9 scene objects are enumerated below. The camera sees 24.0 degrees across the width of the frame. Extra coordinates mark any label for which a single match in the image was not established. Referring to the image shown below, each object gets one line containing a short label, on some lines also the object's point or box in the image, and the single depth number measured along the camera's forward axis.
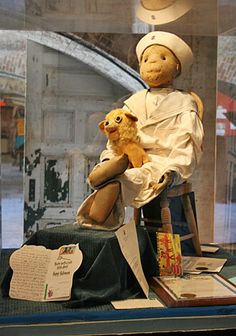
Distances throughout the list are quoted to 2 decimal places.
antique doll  1.53
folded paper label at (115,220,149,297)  1.44
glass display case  1.98
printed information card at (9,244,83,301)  1.39
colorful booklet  1.58
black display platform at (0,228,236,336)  1.25
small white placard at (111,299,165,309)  1.35
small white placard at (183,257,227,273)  1.70
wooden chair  1.69
